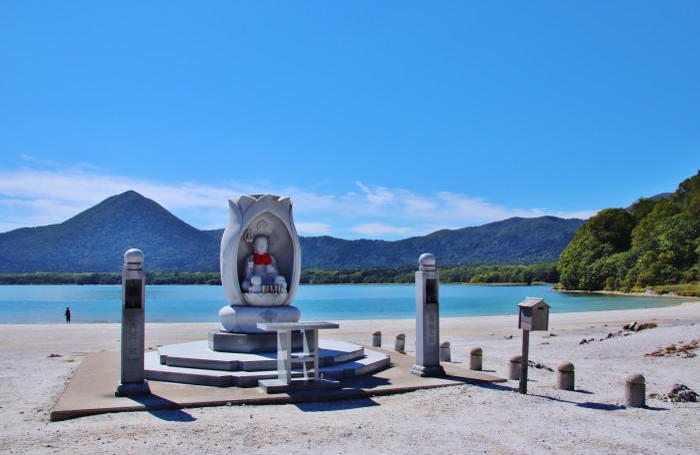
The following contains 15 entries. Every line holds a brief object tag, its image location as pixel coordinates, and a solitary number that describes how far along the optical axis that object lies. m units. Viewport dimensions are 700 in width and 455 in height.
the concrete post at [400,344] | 15.28
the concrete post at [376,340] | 16.28
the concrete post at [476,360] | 12.02
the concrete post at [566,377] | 9.90
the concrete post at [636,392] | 8.45
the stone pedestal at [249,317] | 11.41
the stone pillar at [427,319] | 10.45
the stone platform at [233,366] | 9.41
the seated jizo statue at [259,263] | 11.57
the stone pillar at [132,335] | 8.50
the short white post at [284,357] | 8.88
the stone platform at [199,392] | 7.83
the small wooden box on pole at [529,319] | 8.98
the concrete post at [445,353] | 14.10
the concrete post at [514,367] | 10.82
